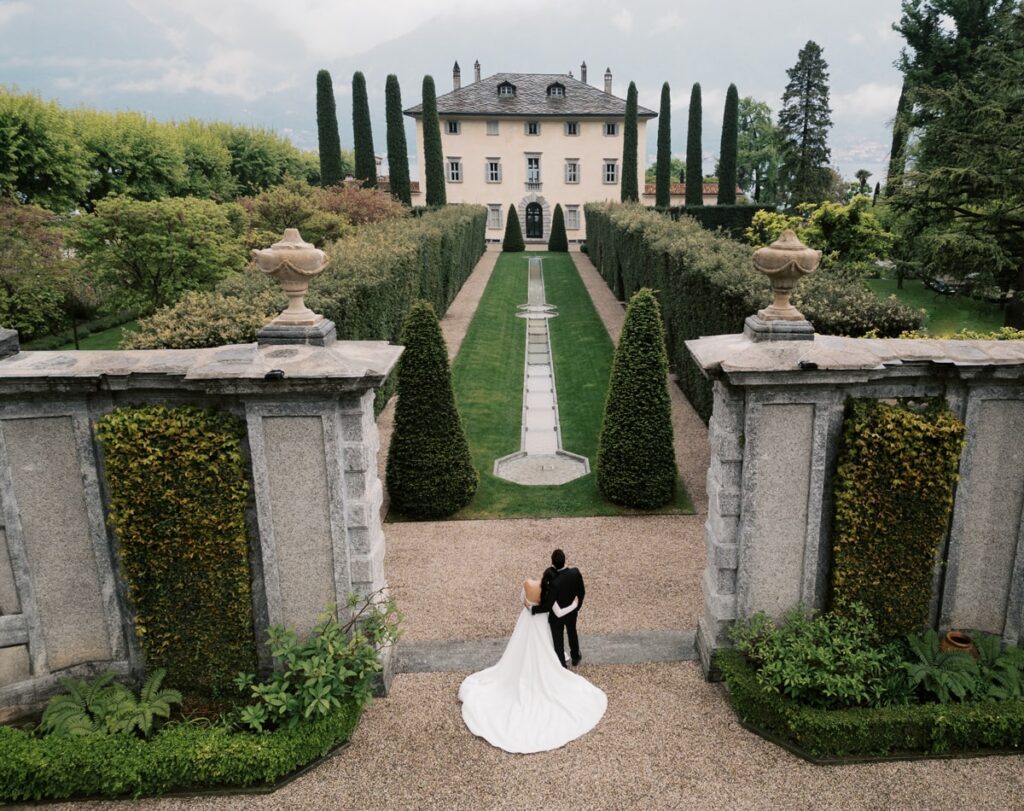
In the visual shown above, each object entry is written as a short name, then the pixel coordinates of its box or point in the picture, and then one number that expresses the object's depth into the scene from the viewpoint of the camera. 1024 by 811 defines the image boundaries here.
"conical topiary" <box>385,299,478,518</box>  12.99
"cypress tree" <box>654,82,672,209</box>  57.92
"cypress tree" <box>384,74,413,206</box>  51.69
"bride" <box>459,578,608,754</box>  7.40
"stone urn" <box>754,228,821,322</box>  7.34
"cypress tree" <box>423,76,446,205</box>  53.06
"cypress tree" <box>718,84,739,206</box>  55.88
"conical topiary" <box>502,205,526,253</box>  55.44
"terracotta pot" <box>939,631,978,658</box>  7.99
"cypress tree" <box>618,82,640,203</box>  56.56
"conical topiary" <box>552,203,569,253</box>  56.03
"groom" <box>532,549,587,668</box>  7.92
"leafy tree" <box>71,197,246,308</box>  23.23
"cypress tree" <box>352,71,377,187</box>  51.53
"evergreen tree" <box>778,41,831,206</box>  58.06
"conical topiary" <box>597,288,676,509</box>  13.12
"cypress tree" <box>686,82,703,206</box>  58.34
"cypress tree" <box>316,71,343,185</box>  49.53
